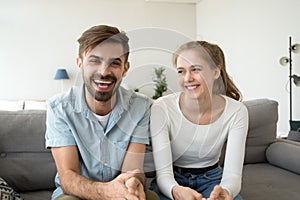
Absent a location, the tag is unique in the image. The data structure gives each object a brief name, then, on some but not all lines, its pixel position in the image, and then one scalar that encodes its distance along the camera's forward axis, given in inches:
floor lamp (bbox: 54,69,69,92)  188.2
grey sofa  56.2
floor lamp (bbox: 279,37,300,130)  108.2
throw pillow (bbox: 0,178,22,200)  45.2
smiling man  44.8
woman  47.1
